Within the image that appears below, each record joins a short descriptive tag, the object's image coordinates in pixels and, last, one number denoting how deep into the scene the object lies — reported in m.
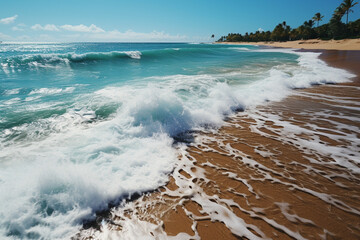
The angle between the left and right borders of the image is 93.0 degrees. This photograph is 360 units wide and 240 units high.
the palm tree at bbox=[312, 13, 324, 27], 68.12
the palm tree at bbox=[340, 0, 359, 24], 49.09
